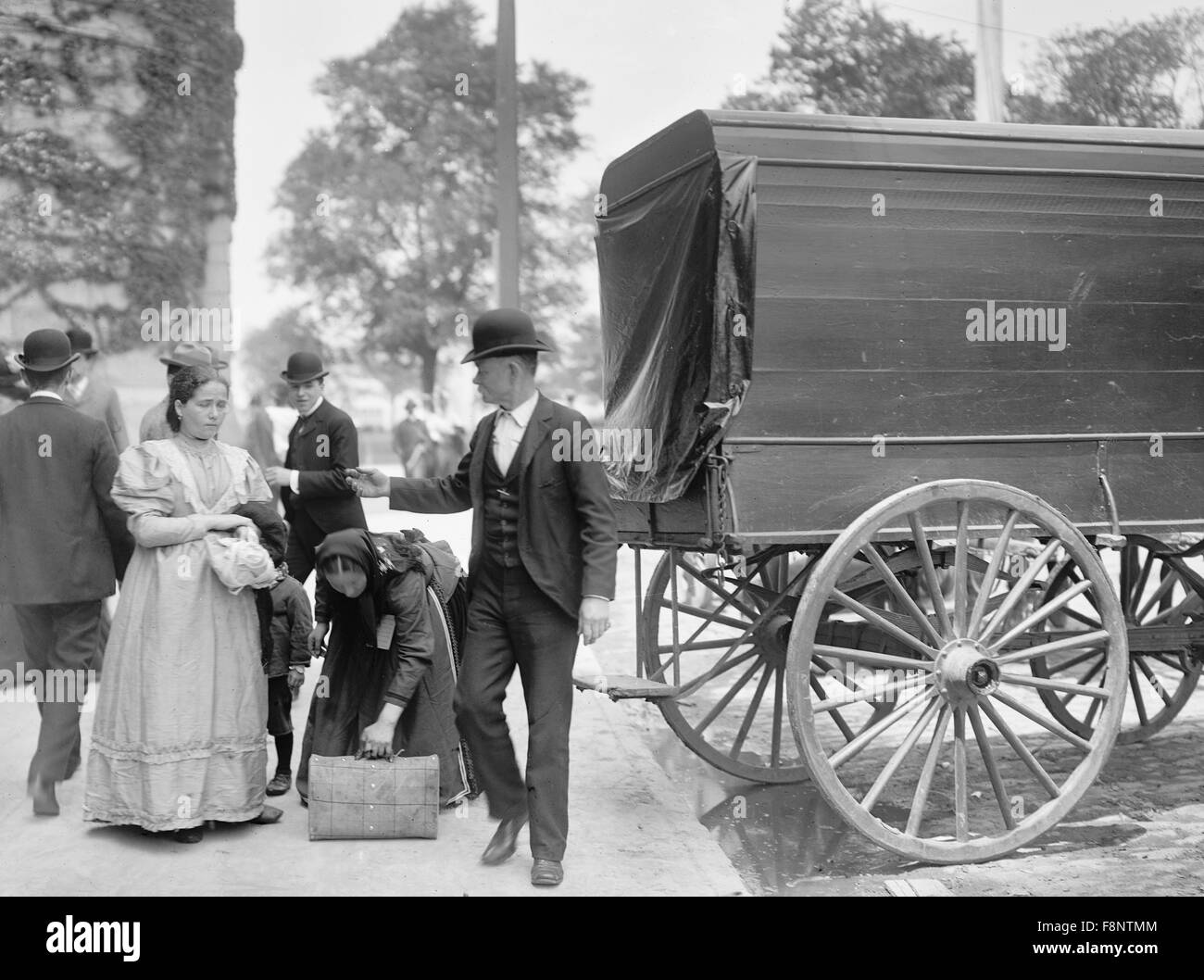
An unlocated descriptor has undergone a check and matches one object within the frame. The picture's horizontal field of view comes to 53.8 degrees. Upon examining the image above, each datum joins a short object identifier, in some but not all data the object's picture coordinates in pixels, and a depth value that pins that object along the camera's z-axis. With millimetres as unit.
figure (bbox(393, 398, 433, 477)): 18047
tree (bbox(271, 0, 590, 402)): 28234
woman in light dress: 4156
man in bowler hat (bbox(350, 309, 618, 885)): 3900
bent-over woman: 4379
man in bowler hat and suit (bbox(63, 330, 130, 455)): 5914
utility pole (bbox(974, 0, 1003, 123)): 9141
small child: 4648
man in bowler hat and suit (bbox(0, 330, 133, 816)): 4609
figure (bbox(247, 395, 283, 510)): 11688
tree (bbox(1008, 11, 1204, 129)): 11117
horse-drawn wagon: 4180
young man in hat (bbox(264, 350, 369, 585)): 5668
